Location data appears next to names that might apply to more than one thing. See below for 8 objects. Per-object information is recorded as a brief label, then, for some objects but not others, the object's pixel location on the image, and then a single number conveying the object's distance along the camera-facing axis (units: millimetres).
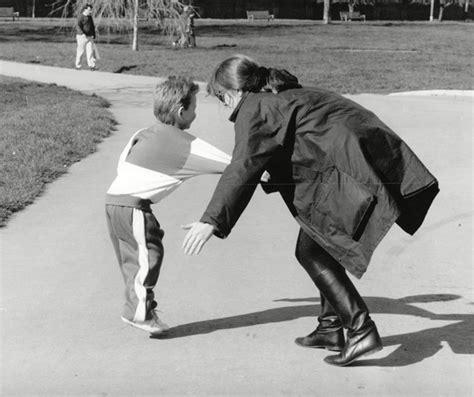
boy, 4414
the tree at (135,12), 25453
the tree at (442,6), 62359
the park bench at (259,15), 53994
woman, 3889
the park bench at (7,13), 46344
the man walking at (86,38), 20734
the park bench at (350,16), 58406
